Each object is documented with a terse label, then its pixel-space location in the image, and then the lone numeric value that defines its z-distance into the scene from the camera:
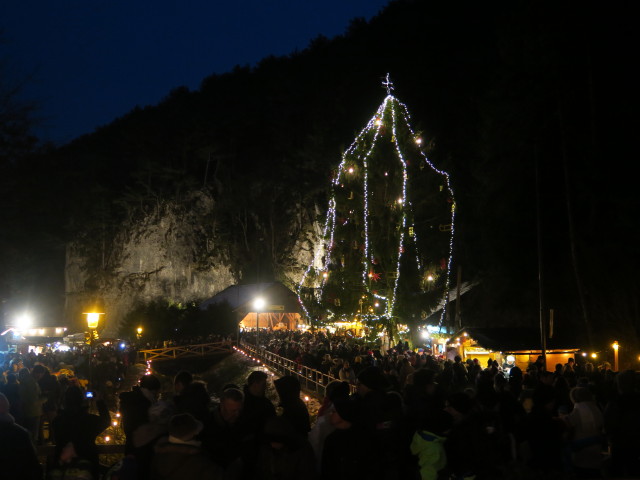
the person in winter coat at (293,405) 5.17
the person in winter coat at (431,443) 4.46
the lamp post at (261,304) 38.17
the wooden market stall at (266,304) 40.44
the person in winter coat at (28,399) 8.59
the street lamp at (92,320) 18.35
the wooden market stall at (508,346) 18.08
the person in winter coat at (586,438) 5.47
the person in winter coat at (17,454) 4.29
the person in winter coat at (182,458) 3.69
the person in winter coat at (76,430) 4.98
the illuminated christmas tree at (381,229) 25.52
